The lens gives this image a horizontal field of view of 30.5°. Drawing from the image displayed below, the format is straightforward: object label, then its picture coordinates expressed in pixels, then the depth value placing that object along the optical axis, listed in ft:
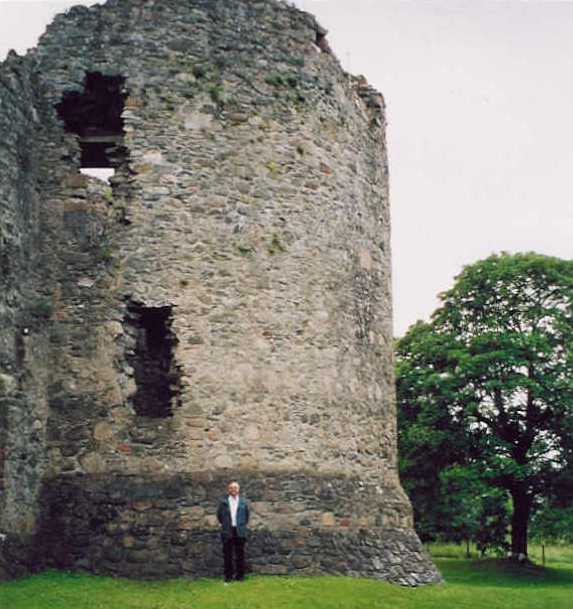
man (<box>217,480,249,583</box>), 41.88
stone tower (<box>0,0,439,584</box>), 43.96
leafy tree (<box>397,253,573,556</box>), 82.38
